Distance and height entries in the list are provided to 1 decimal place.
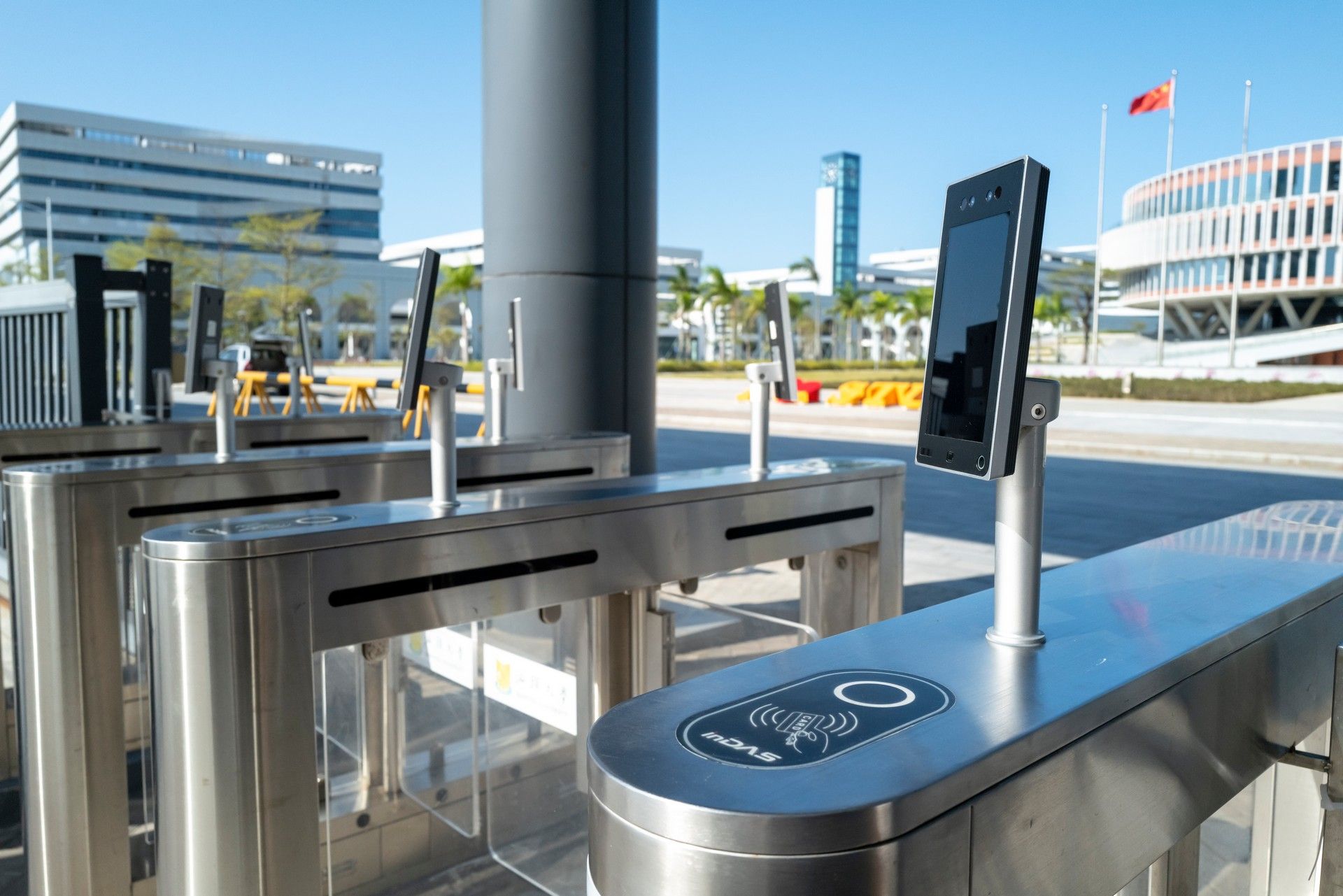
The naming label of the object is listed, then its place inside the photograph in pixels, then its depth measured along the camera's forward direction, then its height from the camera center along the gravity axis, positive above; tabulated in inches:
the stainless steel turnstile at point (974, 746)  31.2 -13.2
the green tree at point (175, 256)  1226.0 +100.9
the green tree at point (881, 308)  1749.0 +67.0
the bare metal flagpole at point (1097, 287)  1231.5 +75.3
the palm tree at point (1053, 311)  1895.9 +70.4
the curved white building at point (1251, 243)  1422.2 +157.2
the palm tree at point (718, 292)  1549.0 +79.9
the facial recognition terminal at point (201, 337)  135.0 +0.4
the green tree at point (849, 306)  1796.3 +72.6
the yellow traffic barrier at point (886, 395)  715.4 -31.6
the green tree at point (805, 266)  1652.3 +128.4
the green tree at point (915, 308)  1715.1 +66.7
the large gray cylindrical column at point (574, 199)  143.6 +20.2
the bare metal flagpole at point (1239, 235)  1152.2 +156.7
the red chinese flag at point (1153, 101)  1130.7 +267.4
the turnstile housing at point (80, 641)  96.0 -27.7
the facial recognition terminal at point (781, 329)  99.9 +1.7
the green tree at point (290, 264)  1283.2 +105.1
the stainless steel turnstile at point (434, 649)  65.2 -23.9
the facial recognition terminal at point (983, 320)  39.5 +1.1
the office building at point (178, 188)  1808.6 +289.7
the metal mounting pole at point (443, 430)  81.8 -6.8
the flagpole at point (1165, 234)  1159.6 +133.4
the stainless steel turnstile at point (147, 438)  144.9 -14.9
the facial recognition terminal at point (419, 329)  81.1 +1.1
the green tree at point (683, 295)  1668.3 +80.3
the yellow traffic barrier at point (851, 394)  743.7 -32.2
